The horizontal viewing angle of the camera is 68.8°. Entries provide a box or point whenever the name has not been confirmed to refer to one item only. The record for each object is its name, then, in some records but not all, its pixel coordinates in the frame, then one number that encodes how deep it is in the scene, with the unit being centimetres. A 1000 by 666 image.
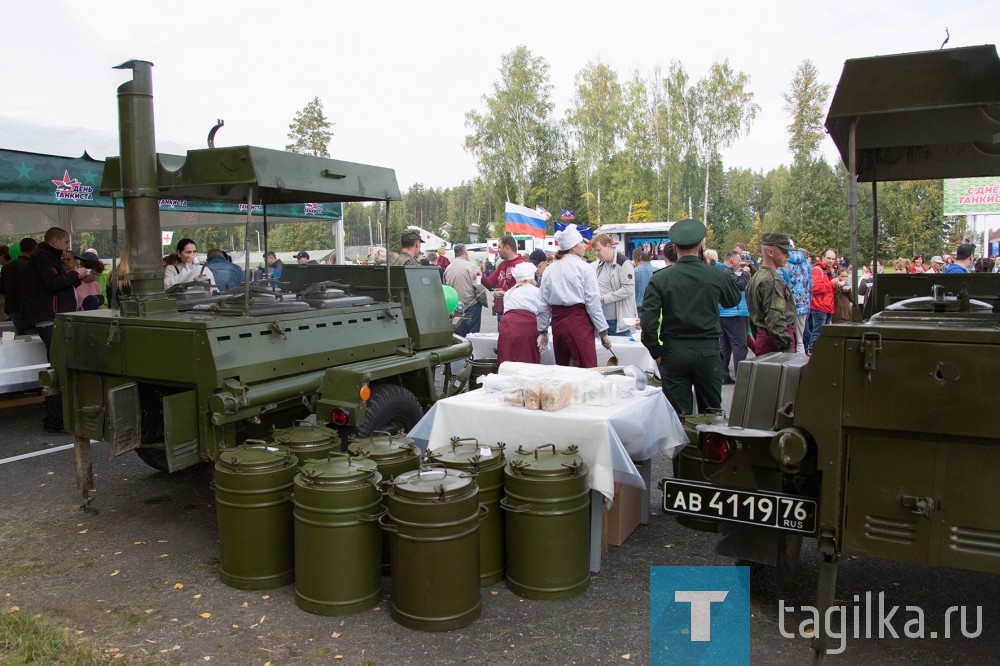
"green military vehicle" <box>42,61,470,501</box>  431
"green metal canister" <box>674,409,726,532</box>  448
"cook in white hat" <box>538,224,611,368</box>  608
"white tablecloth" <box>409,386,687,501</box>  394
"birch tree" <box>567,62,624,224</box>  4416
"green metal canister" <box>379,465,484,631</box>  338
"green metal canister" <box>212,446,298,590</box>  382
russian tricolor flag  1486
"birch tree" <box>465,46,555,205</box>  4388
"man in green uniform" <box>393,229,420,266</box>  778
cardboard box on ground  438
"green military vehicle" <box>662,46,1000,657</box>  269
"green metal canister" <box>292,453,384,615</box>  356
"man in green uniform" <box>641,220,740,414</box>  522
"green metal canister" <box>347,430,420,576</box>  404
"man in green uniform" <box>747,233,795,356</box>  626
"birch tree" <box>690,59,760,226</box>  4272
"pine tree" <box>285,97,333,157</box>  4741
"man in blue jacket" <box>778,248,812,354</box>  856
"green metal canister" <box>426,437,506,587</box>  380
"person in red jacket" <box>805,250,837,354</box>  1088
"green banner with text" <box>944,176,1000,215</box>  2161
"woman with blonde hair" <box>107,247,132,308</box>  522
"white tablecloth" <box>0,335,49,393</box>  741
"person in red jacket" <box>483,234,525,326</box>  827
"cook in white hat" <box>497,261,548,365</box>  657
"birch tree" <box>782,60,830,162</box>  4347
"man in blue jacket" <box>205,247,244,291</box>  871
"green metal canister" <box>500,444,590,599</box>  367
